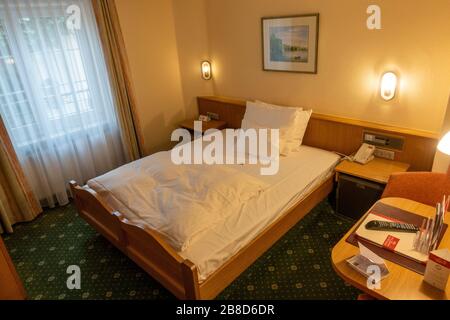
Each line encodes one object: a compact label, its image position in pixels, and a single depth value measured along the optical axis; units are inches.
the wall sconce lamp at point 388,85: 98.5
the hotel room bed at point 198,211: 73.4
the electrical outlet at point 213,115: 157.6
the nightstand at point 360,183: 98.4
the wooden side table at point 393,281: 51.9
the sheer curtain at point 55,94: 107.0
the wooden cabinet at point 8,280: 54.2
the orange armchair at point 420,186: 77.3
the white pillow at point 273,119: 118.2
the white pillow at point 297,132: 118.3
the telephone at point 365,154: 106.0
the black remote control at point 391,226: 64.7
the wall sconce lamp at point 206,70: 153.3
